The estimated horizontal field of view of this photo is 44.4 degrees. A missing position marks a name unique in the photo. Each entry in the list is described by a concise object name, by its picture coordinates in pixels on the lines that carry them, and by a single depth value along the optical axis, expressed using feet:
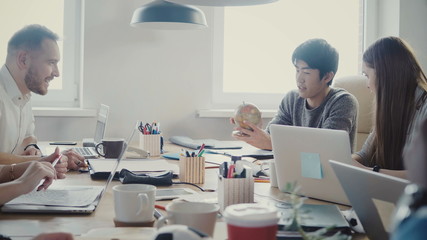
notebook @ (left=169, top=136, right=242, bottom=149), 8.80
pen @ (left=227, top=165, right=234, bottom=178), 4.25
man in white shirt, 7.59
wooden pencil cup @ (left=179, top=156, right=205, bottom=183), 5.61
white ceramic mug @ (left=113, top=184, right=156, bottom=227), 3.69
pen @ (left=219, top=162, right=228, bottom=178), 4.24
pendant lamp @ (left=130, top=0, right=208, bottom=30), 8.57
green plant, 2.20
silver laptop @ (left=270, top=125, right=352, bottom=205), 4.60
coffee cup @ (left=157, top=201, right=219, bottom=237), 3.02
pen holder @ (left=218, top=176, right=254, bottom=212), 4.19
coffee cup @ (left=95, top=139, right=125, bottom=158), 7.47
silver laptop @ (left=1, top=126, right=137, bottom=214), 4.09
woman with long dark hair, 6.06
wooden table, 3.58
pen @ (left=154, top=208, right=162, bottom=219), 3.95
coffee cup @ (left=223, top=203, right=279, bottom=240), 2.48
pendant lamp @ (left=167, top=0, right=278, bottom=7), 5.59
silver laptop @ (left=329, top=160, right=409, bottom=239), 3.13
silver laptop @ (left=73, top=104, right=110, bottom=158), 7.81
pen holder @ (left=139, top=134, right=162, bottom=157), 7.93
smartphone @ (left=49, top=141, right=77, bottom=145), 9.21
